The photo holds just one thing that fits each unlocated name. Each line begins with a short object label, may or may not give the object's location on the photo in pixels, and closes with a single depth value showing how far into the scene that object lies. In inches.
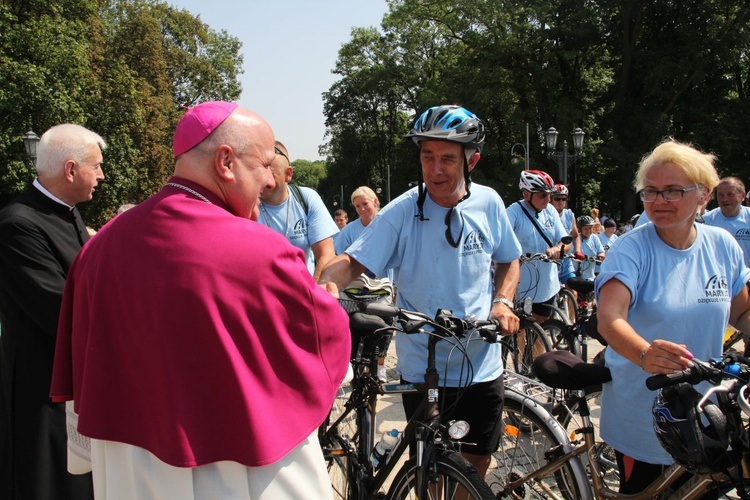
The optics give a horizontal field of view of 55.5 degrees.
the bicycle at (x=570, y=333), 208.3
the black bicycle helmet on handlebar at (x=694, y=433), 89.4
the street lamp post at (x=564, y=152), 856.8
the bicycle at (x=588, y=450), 92.7
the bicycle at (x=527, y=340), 232.6
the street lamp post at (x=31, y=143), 727.1
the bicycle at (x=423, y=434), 114.0
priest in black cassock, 130.9
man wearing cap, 69.8
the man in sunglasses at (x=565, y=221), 332.8
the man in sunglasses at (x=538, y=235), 265.9
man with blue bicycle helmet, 130.0
